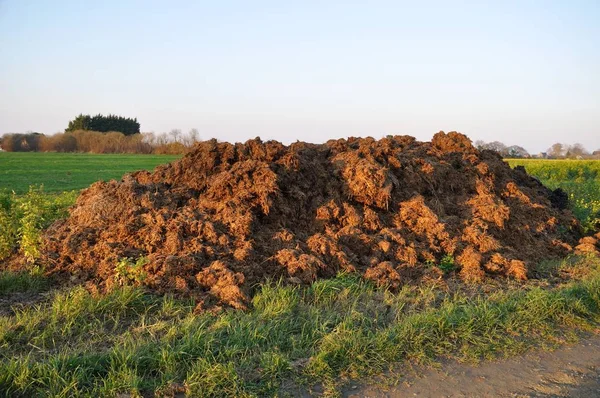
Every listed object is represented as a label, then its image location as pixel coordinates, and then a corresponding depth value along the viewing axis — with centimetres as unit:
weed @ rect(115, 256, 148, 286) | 513
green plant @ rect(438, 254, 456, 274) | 645
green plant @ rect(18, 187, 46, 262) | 581
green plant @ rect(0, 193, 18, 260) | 634
